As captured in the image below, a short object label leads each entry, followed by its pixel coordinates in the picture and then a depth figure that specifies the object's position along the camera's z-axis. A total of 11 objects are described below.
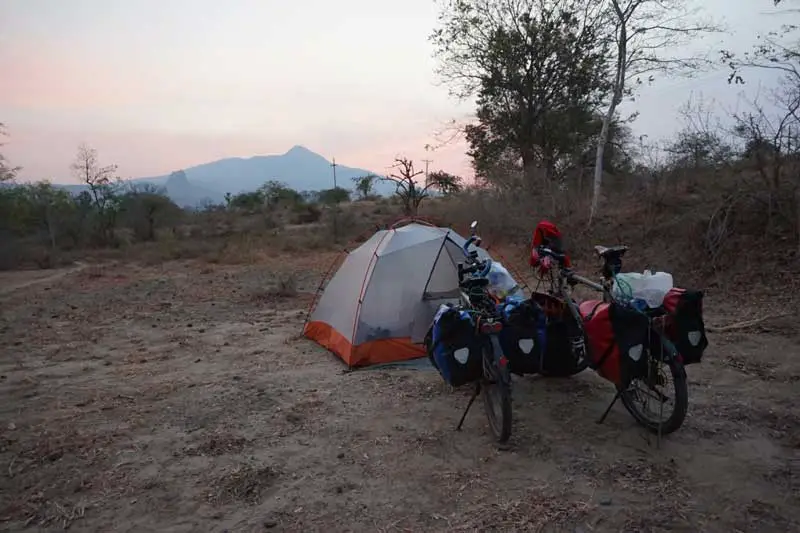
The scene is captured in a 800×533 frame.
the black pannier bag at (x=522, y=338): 3.64
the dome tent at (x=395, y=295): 5.52
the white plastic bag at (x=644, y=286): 3.41
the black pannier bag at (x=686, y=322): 3.30
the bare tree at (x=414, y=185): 17.16
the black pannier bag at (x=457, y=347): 3.49
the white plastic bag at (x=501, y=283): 4.58
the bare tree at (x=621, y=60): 12.16
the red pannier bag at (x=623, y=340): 3.26
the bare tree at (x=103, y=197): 25.33
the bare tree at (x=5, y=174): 19.76
